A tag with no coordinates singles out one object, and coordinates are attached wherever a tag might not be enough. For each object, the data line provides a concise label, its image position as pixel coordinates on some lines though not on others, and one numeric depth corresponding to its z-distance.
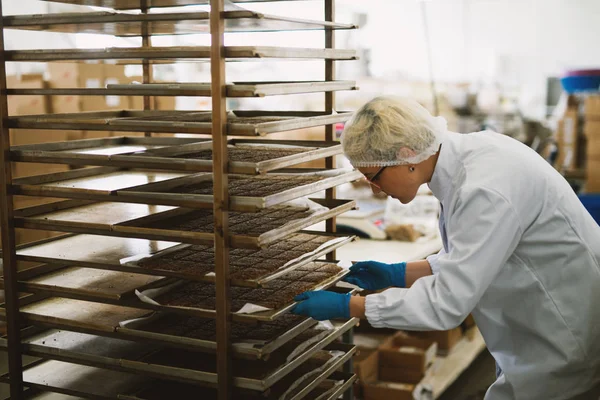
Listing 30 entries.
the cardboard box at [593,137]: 6.69
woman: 1.85
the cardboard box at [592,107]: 6.65
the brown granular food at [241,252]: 2.12
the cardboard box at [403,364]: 3.67
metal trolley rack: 1.70
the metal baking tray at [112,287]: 1.80
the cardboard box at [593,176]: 6.72
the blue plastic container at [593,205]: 5.62
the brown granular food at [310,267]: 2.22
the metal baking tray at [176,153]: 1.70
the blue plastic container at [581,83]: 7.74
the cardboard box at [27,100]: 2.92
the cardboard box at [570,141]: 7.38
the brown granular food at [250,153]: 1.92
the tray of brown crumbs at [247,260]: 1.78
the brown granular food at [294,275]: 2.11
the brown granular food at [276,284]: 2.02
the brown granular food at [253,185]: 1.93
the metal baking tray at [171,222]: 1.73
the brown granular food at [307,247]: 2.10
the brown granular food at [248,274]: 1.73
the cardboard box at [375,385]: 3.47
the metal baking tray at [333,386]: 2.12
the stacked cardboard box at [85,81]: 3.26
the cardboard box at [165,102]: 3.80
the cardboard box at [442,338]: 4.33
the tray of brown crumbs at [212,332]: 1.76
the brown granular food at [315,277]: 2.08
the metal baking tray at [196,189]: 1.71
